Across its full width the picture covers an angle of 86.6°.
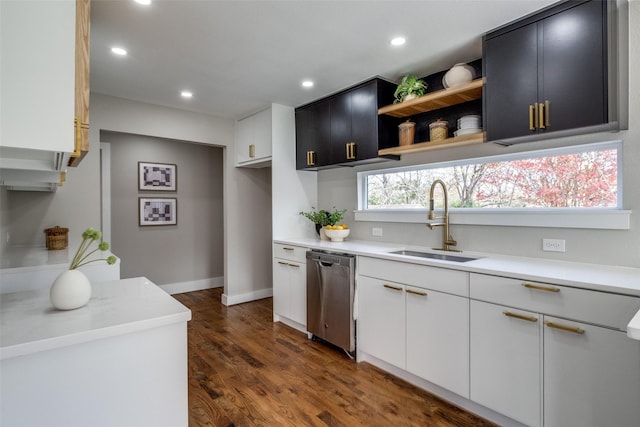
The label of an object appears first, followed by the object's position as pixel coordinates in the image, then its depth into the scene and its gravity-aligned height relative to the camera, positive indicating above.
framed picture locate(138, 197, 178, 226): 4.66 +0.05
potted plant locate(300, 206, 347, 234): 3.67 -0.04
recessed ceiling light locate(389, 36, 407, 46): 2.36 +1.21
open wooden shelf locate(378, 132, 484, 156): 2.38 +0.53
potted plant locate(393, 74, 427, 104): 2.79 +1.03
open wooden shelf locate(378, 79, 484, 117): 2.40 +0.87
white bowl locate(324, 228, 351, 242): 3.45 -0.22
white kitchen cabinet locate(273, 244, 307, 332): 3.40 -0.76
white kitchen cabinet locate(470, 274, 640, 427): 1.52 -0.72
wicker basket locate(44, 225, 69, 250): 2.95 -0.20
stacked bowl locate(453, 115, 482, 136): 2.43 +0.63
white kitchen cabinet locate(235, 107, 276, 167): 3.89 +0.91
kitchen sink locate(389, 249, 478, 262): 2.55 -0.35
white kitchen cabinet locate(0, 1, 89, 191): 1.01 +0.43
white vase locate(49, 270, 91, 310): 1.35 -0.31
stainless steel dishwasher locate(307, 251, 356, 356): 2.82 -0.75
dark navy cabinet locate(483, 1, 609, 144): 1.84 +0.81
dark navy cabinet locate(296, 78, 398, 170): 3.06 +0.84
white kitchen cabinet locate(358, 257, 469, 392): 2.10 -0.75
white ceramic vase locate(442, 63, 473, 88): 2.49 +1.01
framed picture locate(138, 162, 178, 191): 4.64 +0.53
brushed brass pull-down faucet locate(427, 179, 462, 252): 2.76 -0.10
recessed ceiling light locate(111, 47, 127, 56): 2.50 +1.23
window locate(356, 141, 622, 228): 2.10 +0.22
